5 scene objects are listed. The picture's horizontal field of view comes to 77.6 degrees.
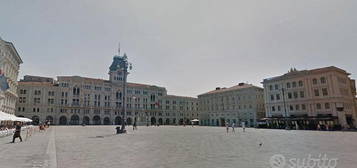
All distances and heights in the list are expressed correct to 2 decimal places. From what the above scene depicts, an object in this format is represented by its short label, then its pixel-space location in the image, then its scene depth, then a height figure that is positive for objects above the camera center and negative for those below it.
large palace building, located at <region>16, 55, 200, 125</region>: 80.25 +5.12
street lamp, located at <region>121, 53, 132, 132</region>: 31.68 +7.17
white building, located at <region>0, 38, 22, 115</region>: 43.50 +10.11
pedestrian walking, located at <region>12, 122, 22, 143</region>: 18.72 -1.42
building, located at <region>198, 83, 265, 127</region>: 72.19 +2.41
